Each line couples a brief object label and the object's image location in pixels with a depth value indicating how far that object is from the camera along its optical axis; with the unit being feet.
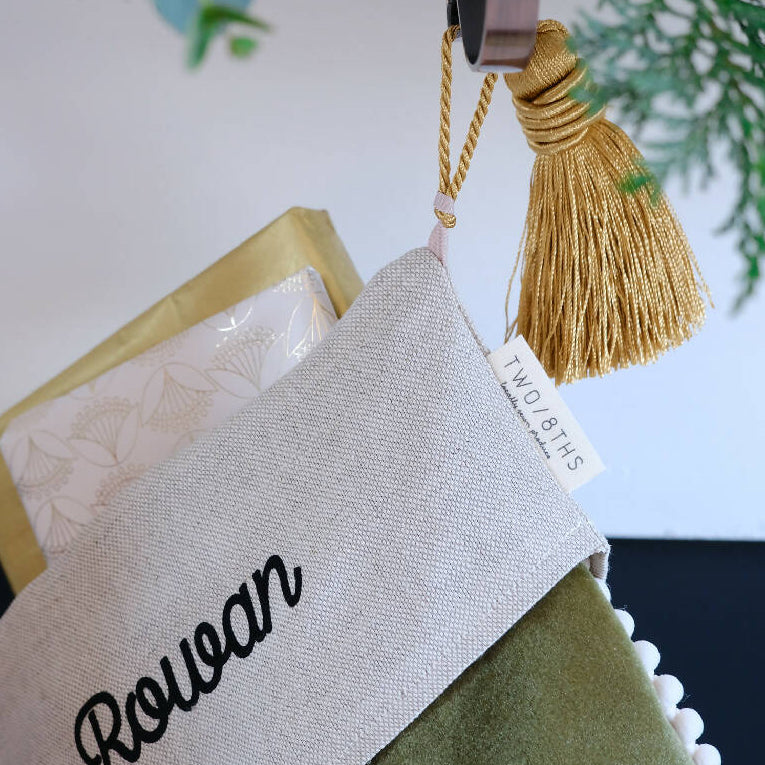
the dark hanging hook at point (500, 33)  1.26
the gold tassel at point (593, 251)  1.65
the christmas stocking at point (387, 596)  1.56
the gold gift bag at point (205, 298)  2.47
